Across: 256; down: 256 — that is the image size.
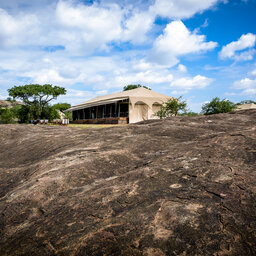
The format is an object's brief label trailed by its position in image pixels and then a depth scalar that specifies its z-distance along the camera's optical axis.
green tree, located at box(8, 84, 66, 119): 34.99
